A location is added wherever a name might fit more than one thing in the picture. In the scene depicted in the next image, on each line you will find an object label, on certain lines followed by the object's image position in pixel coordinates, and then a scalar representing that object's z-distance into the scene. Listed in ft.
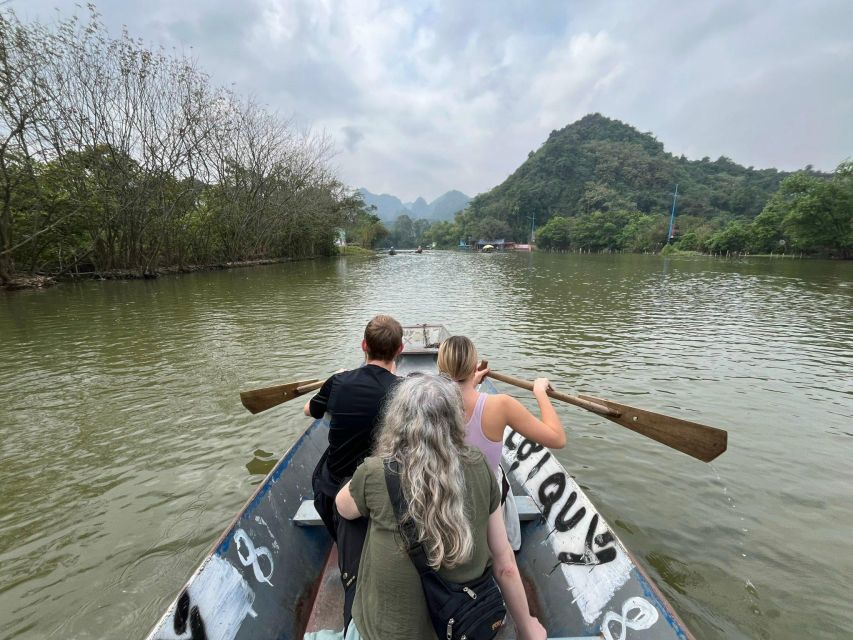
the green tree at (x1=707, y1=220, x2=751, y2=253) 173.47
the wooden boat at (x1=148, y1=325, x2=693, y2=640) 7.15
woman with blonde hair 7.55
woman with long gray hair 4.75
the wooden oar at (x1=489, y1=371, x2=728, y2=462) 9.52
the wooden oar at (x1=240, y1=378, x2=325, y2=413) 14.23
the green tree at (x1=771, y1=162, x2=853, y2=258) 141.49
